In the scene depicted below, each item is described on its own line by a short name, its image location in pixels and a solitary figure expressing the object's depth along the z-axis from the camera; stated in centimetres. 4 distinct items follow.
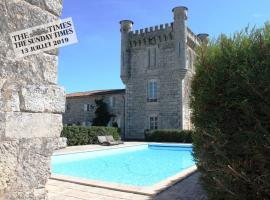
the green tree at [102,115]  3016
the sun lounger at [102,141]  1968
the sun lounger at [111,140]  1950
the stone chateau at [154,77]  2642
